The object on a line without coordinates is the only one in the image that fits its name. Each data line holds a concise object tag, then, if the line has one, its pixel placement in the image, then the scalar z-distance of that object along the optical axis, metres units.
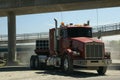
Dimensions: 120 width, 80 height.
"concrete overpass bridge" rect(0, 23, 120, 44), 42.12
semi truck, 18.61
